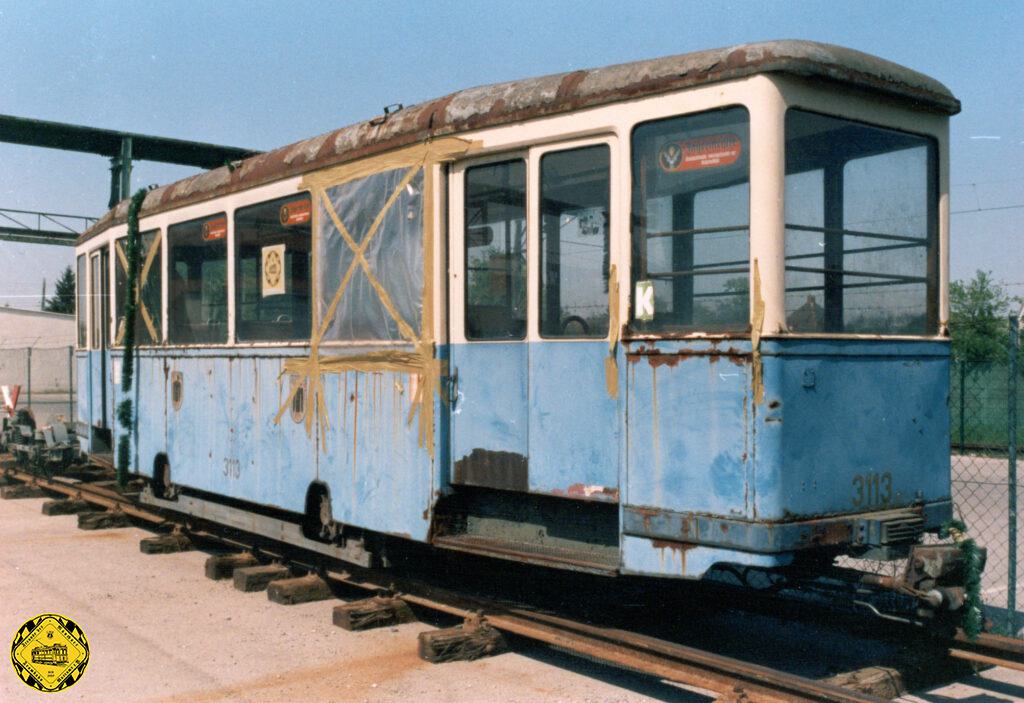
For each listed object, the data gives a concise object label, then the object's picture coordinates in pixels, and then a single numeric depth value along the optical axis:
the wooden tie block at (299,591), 7.61
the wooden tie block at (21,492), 14.11
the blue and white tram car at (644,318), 5.14
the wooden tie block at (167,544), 9.77
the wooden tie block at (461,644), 6.04
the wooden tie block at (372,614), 6.83
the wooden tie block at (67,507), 12.37
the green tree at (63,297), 75.06
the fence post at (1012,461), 6.19
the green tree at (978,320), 31.65
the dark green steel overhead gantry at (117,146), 27.14
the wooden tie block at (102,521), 11.27
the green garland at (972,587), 5.41
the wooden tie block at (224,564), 8.55
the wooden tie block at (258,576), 8.04
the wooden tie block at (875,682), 5.14
